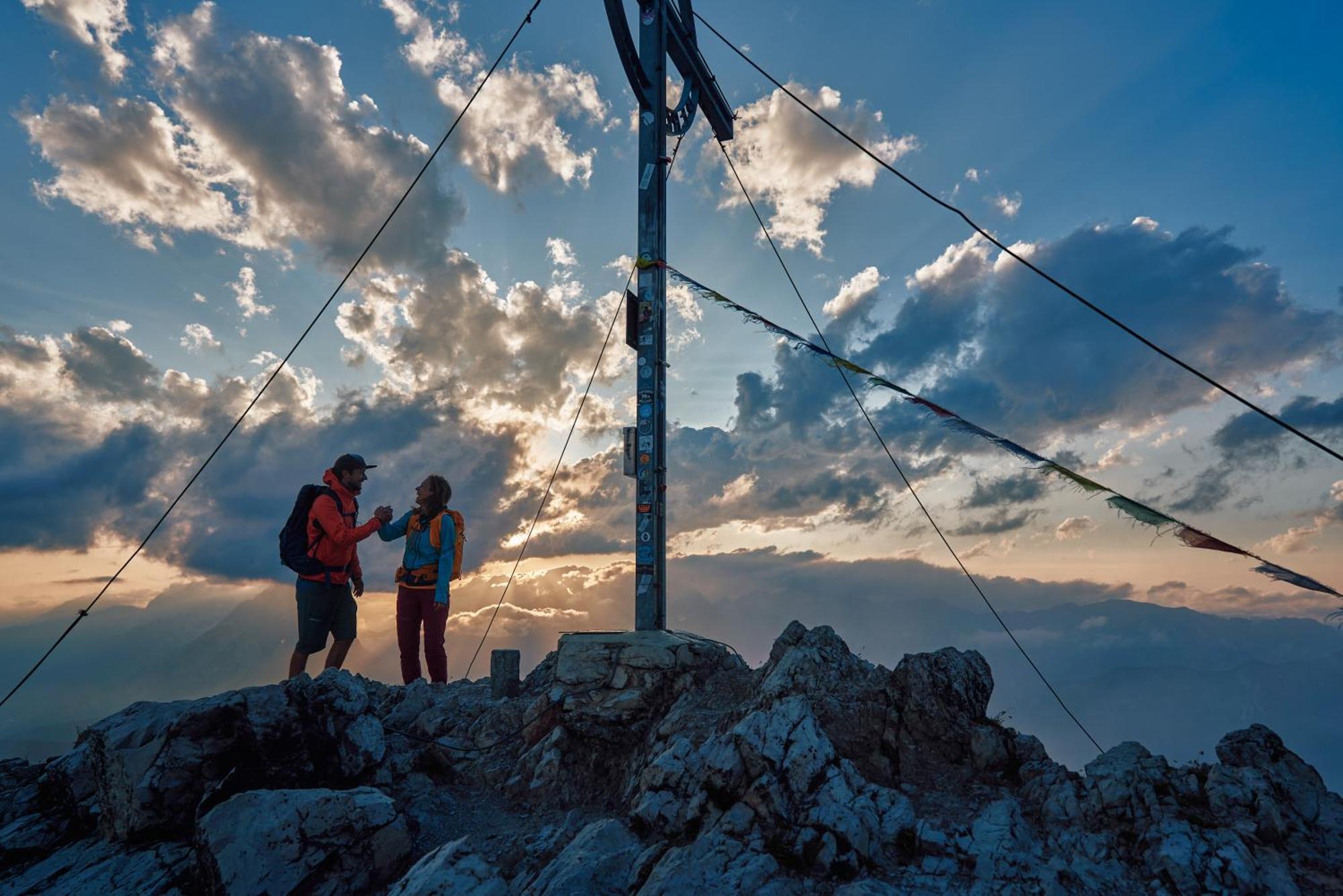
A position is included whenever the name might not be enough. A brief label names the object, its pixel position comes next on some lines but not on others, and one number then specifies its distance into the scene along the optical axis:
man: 8.86
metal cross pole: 8.82
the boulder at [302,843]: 5.04
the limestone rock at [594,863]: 4.68
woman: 9.68
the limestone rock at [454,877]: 4.57
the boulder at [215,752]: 5.76
